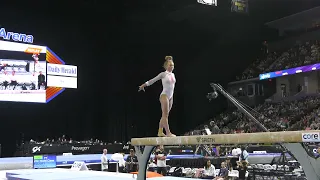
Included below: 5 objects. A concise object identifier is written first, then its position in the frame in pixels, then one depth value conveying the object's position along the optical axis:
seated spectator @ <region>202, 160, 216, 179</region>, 11.71
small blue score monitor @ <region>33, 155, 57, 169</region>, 13.20
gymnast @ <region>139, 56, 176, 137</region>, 5.96
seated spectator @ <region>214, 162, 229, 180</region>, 10.84
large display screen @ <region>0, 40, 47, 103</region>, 17.02
